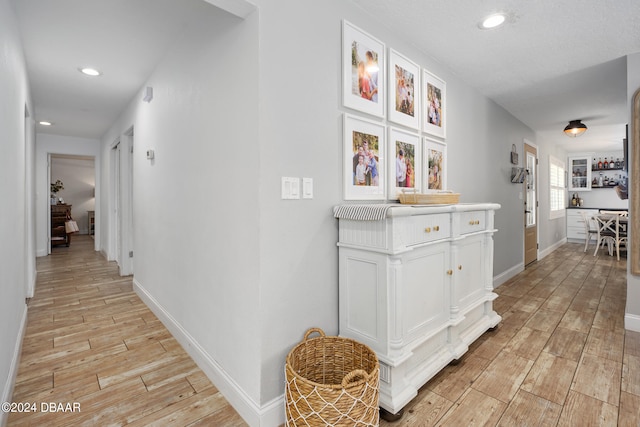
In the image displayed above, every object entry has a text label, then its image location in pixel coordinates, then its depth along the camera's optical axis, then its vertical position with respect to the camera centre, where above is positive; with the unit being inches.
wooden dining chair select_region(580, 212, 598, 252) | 250.5 -11.2
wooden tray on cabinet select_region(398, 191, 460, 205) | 84.2 +3.7
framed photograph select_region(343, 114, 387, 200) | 75.1 +13.4
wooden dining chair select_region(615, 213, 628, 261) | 219.0 -15.0
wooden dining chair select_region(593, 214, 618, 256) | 230.8 -12.3
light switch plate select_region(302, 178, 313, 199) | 65.9 +5.1
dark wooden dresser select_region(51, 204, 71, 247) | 268.1 -11.4
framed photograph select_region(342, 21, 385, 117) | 74.6 +35.7
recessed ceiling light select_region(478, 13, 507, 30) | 82.6 +51.6
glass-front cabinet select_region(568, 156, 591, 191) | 305.6 +38.3
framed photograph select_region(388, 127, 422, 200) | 89.3 +15.3
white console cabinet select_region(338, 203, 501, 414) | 63.1 -17.9
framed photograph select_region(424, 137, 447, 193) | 105.2 +16.6
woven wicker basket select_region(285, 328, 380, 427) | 50.1 -30.6
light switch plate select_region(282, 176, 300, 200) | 62.7 +5.0
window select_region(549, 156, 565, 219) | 255.1 +20.0
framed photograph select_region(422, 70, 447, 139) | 103.9 +37.4
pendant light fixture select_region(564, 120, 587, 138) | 184.4 +49.3
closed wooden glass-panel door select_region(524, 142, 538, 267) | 193.2 +3.2
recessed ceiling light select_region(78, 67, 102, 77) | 117.6 +53.9
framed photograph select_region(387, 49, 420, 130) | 88.7 +36.2
